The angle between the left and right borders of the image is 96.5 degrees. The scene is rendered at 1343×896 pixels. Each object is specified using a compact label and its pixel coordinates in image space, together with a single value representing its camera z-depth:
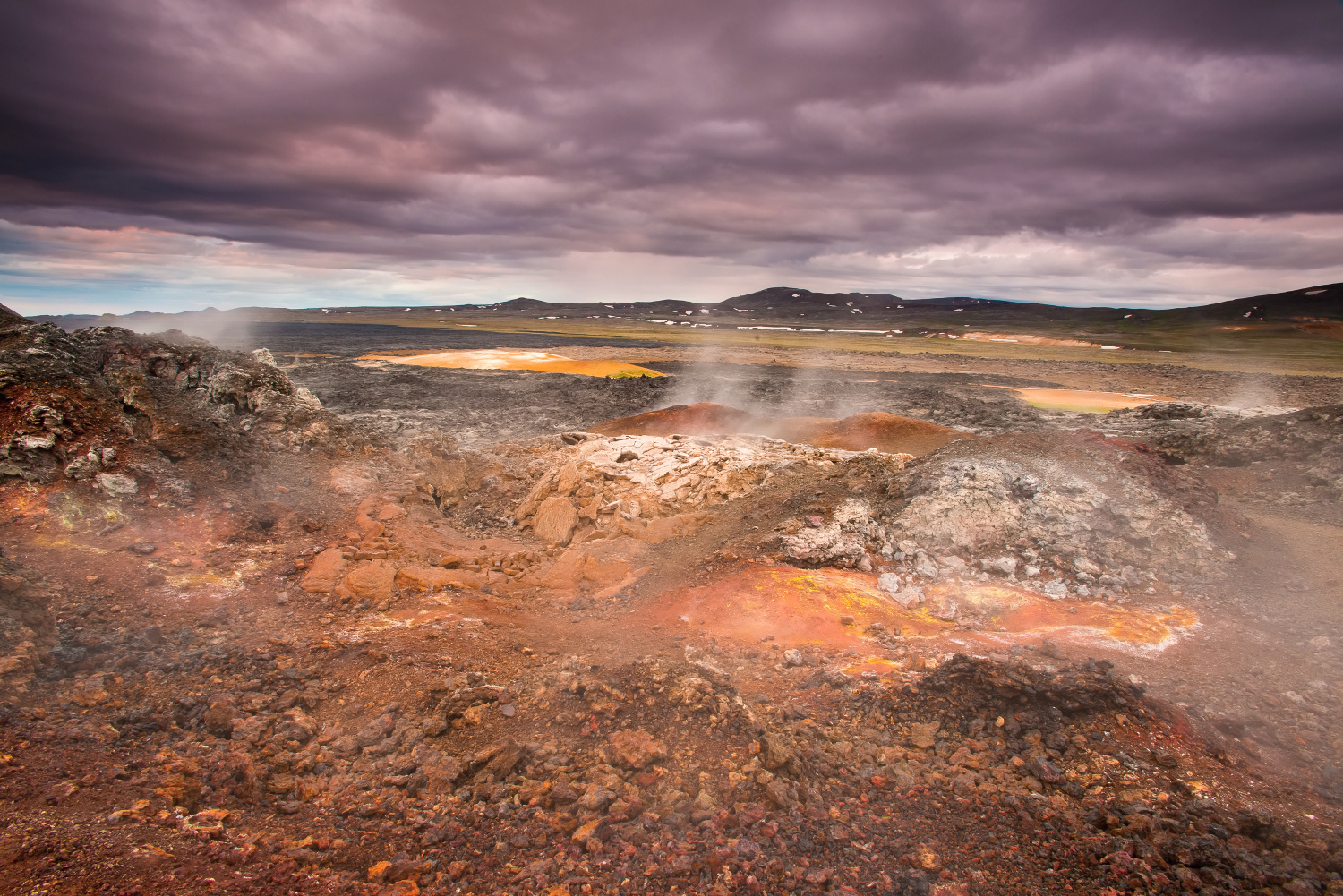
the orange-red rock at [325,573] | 8.07
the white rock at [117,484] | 8.64
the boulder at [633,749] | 4.96
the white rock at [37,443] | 8.50
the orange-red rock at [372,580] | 8.08
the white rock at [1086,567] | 9.19
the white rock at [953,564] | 9.45
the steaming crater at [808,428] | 21.58
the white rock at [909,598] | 8.66
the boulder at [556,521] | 12.40
